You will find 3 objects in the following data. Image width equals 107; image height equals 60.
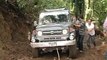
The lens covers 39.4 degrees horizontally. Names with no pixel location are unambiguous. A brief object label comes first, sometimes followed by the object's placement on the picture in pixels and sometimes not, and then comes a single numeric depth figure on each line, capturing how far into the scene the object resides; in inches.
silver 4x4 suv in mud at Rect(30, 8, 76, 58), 242.1
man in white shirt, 300.4
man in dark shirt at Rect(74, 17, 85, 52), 276.7
